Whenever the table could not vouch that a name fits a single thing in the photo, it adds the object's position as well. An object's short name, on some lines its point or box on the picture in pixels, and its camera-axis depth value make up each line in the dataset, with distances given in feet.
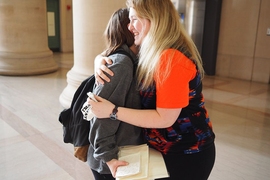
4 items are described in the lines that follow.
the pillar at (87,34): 15.25
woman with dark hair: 5.07
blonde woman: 4.74
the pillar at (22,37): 26.99
